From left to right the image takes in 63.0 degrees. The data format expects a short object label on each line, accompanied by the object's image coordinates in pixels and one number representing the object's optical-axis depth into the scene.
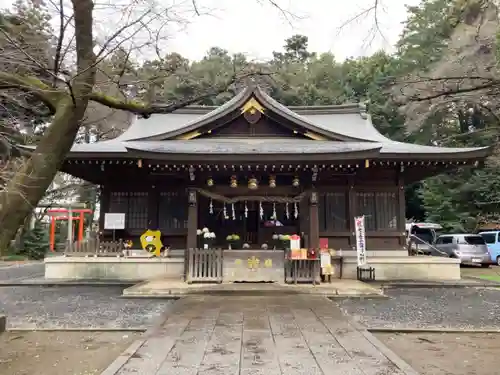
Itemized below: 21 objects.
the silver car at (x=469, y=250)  19.95
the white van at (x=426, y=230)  25.02
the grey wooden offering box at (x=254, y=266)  11.32
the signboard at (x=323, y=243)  12.93
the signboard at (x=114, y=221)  13.53
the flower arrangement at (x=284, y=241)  12.07
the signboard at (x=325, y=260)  11.73
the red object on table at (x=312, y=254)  11.48
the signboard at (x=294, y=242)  11.49
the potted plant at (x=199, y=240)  12.93
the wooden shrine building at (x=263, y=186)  12.25
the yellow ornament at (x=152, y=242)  13.33
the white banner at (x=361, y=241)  12.16
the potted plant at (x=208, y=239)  12.10
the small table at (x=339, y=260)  13.17
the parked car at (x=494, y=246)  21.17
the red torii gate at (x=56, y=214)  29.41
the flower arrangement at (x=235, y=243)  13.73
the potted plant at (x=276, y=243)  13.85
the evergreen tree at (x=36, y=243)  26.50
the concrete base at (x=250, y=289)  10.28
